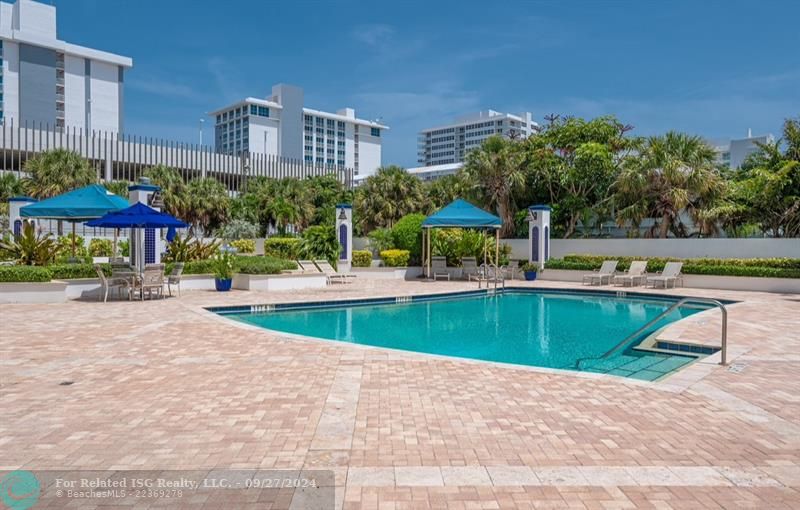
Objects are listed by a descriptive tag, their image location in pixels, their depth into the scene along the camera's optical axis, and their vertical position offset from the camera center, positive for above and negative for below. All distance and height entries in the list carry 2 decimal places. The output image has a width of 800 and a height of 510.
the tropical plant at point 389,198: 34.22 +3.25
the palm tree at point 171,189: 36.44 +4.04
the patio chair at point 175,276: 15.55 -0.83
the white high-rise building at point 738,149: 83.56 +15.94
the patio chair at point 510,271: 23.66 -0.93
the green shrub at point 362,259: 24.64 -0.47
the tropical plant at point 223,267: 17.09 -0.62
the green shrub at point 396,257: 23.86 -0.36
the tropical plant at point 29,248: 15.52 -0.05
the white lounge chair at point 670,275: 19.36 -0.87
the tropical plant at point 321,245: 22.84 +0.14
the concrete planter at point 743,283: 17.77 -1.09
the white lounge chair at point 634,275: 19.95 -0.90
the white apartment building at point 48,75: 72.06 +24.12
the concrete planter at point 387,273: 23.36 -1.05
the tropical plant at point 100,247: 29.53 -0.02
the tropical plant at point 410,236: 24.39 +0.59
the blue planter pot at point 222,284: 17.02 -1.15
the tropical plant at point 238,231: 36.91 +1.16
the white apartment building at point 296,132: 111.06 +25.62
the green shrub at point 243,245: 33.62 +0.17
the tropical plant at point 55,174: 33.91 +4.72
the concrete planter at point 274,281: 17.64 -1.12
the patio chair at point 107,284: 14.23 -1.00
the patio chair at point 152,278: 14.38 -0.82
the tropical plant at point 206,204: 38.38 +3.15
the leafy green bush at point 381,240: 25.20 +0.42
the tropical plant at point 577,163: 25.08 +4.13
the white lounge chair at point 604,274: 20.59 -0.90
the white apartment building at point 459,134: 144.38 +32.63
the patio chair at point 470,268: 22.75 -0.79
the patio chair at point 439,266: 23.03 -0.72
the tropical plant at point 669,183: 22.02 +2.84
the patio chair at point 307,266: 21.82 -0.75
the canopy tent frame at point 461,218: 20.45 +1.20
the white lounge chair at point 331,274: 20.48 -0.97
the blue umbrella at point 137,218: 13.98 +0.75
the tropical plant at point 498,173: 25.91 +3.76
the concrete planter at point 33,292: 13.66 -1.18
